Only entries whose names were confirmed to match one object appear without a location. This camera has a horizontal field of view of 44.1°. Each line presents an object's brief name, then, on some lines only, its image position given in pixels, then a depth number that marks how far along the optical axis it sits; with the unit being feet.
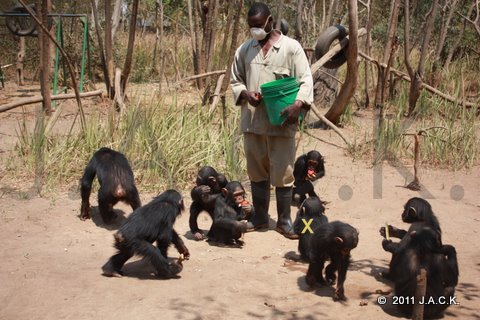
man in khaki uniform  19.01
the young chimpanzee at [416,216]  16.31
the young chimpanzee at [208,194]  19.29
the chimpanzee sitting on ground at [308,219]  17.52
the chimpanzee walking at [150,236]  15.62
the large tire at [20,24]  38.65
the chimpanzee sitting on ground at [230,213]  18.79
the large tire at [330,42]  29.53
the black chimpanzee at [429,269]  14.05
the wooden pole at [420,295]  11.46
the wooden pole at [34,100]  26.76
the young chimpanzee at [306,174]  23.34
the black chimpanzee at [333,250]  14.59
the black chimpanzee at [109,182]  19.80
